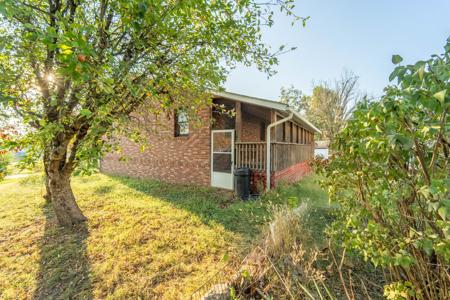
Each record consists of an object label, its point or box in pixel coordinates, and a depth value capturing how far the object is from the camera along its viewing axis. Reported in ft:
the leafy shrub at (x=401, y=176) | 3.73
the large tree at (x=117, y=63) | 10.68
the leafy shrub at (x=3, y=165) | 9.09
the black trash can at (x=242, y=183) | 24.16
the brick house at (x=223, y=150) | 25.31
